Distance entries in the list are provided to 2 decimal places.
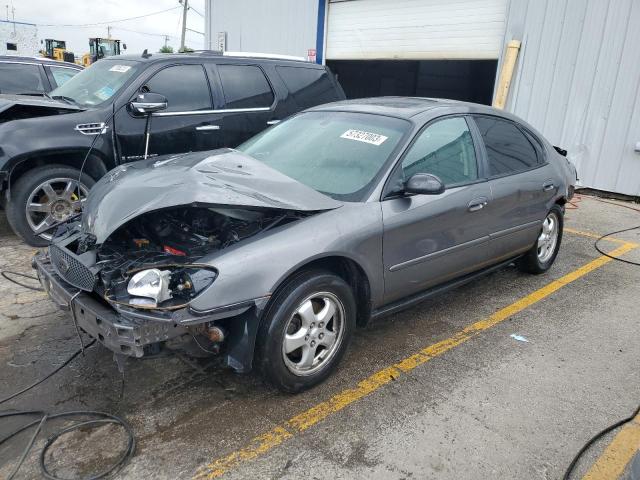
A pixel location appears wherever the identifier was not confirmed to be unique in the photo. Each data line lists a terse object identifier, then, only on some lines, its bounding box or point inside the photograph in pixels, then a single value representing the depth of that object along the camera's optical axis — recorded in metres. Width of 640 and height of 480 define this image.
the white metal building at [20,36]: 33.34
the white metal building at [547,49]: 8.67
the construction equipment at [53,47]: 27.00
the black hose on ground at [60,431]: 2.38
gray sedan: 2.58
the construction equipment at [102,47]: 25.81
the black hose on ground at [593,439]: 2.53
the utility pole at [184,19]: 41.66
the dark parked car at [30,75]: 7.75
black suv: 5.02
